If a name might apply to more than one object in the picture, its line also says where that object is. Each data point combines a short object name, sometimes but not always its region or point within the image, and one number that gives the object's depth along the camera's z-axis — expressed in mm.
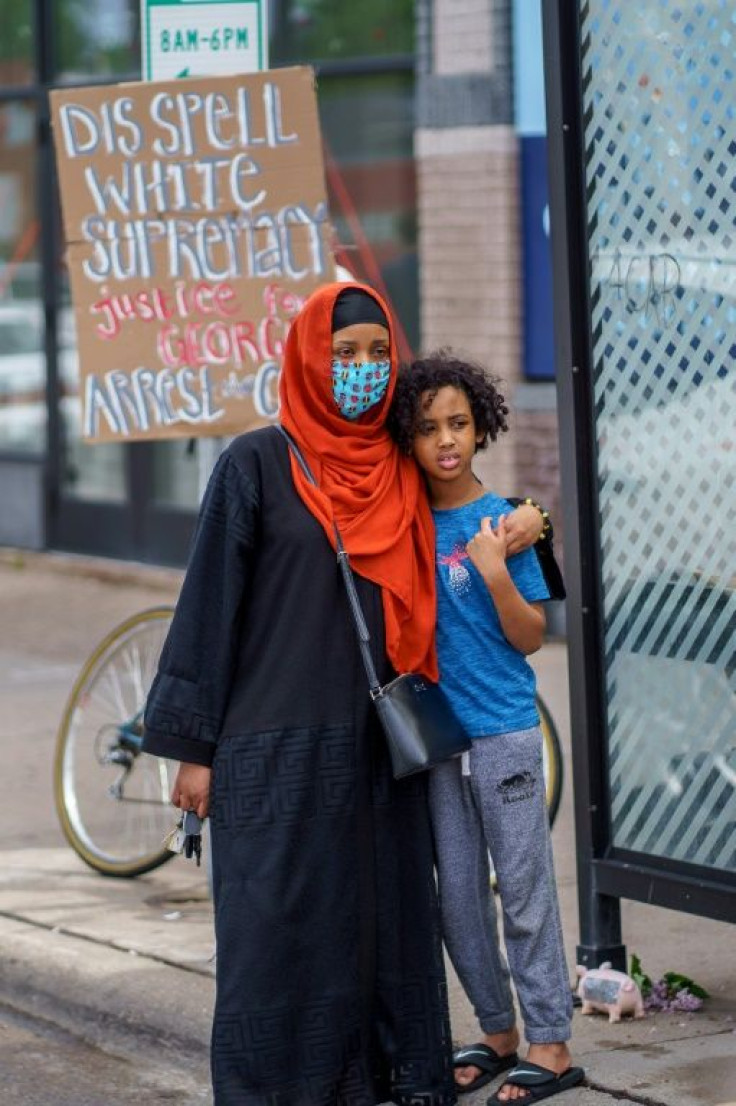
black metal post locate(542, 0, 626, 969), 8932
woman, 7456
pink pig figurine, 8854
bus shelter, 8542
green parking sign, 10375
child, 7612
